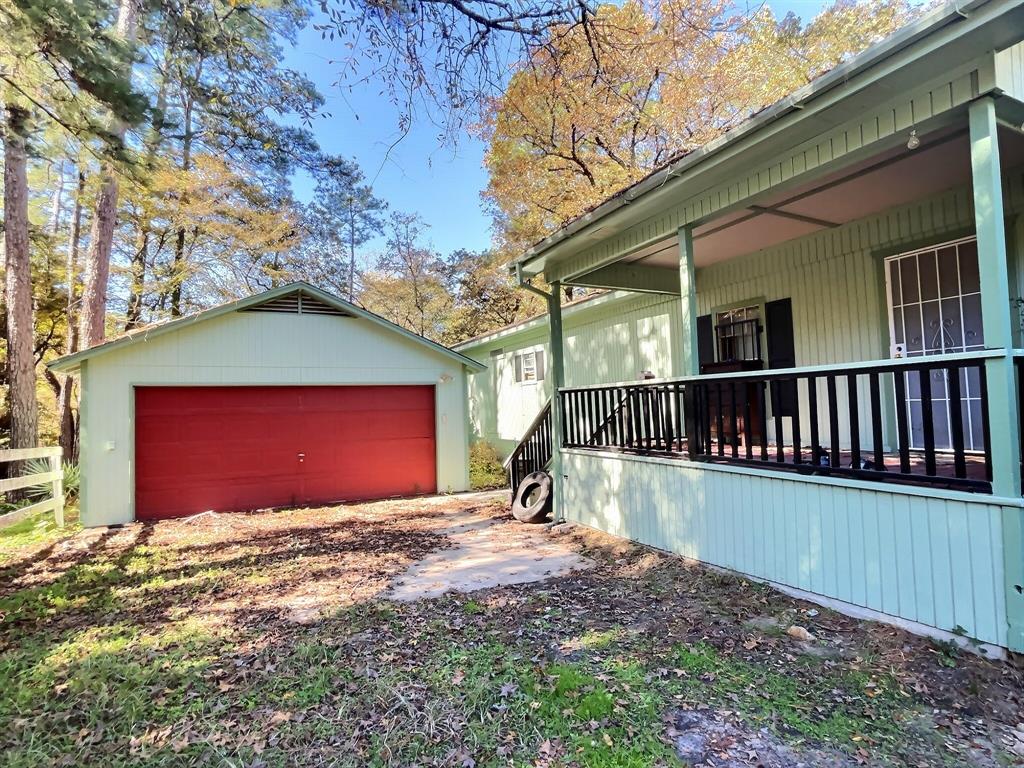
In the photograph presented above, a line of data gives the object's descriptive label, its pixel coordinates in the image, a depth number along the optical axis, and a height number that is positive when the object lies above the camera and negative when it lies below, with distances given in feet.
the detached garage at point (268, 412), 27.04 +0.32
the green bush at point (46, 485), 32.96 -3.53
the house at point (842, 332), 9.58 +2.22
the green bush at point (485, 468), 36.73 -4.58
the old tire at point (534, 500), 23.38 -4.04
